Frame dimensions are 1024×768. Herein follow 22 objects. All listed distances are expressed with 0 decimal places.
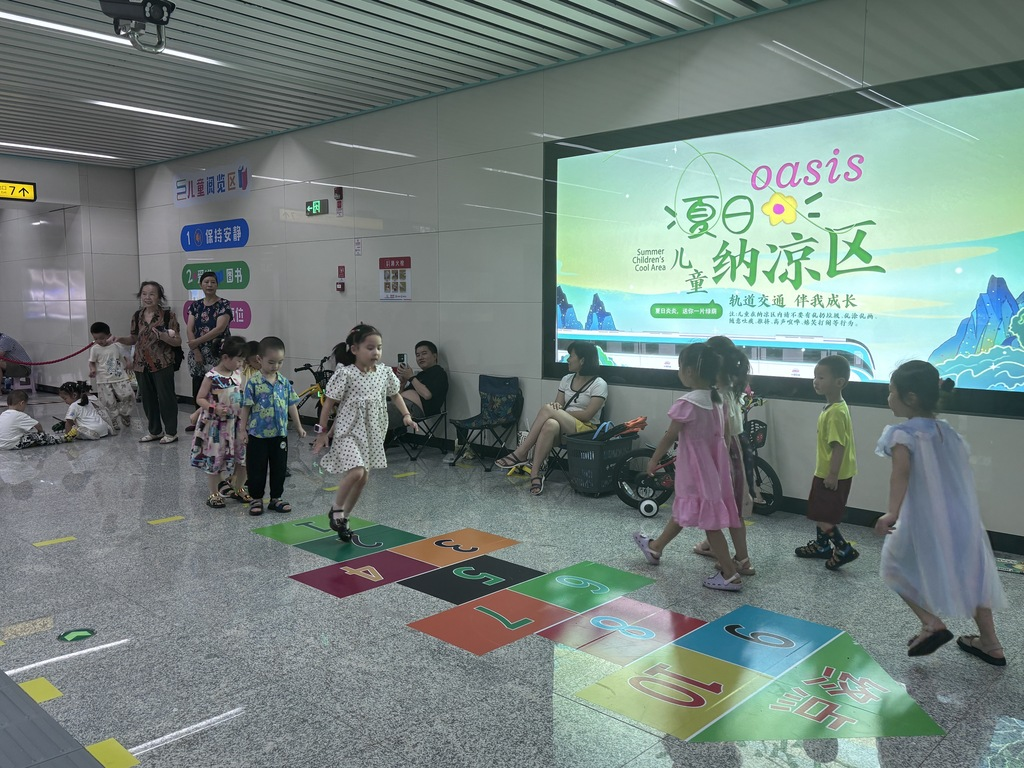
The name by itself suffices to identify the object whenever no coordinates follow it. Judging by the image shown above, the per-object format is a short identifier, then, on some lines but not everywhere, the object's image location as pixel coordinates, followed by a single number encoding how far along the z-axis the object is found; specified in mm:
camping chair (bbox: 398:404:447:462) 8180
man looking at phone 8016
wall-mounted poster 8616
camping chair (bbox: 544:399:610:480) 7004
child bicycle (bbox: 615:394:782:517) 5902
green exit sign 9453
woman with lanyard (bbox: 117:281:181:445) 8812
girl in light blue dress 3350
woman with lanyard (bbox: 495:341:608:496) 6711
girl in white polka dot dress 5172
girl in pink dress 4371
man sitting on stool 12625
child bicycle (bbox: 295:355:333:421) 8773
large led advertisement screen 5047
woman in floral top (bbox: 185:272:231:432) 8984
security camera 4836
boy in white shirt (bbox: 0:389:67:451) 8594
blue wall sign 10773
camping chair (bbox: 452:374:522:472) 7551
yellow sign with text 10484
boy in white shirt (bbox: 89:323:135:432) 9414
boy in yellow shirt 4559
